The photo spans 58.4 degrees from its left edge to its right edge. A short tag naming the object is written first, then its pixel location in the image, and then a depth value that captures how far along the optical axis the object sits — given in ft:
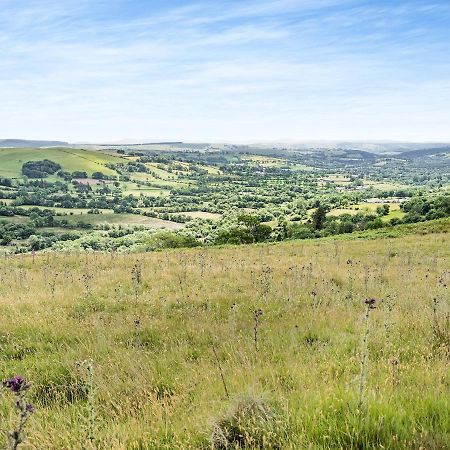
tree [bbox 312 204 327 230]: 250.98
